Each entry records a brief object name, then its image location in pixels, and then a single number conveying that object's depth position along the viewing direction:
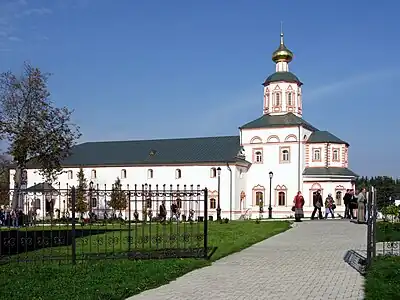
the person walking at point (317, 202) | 33.12
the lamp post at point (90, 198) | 12.95
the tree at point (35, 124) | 37.38
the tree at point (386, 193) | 12.71
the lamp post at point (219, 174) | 52.51
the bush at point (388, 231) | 13.38
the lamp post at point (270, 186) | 55.48
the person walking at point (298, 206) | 30.64
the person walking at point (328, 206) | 35.39
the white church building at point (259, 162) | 57.09
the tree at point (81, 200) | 13.21
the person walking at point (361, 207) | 25.50
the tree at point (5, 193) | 12.84
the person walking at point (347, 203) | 31.92
